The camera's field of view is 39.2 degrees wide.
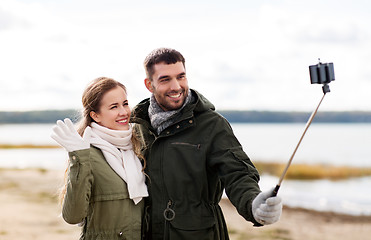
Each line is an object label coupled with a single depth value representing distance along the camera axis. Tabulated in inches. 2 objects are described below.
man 128.2
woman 123.6
